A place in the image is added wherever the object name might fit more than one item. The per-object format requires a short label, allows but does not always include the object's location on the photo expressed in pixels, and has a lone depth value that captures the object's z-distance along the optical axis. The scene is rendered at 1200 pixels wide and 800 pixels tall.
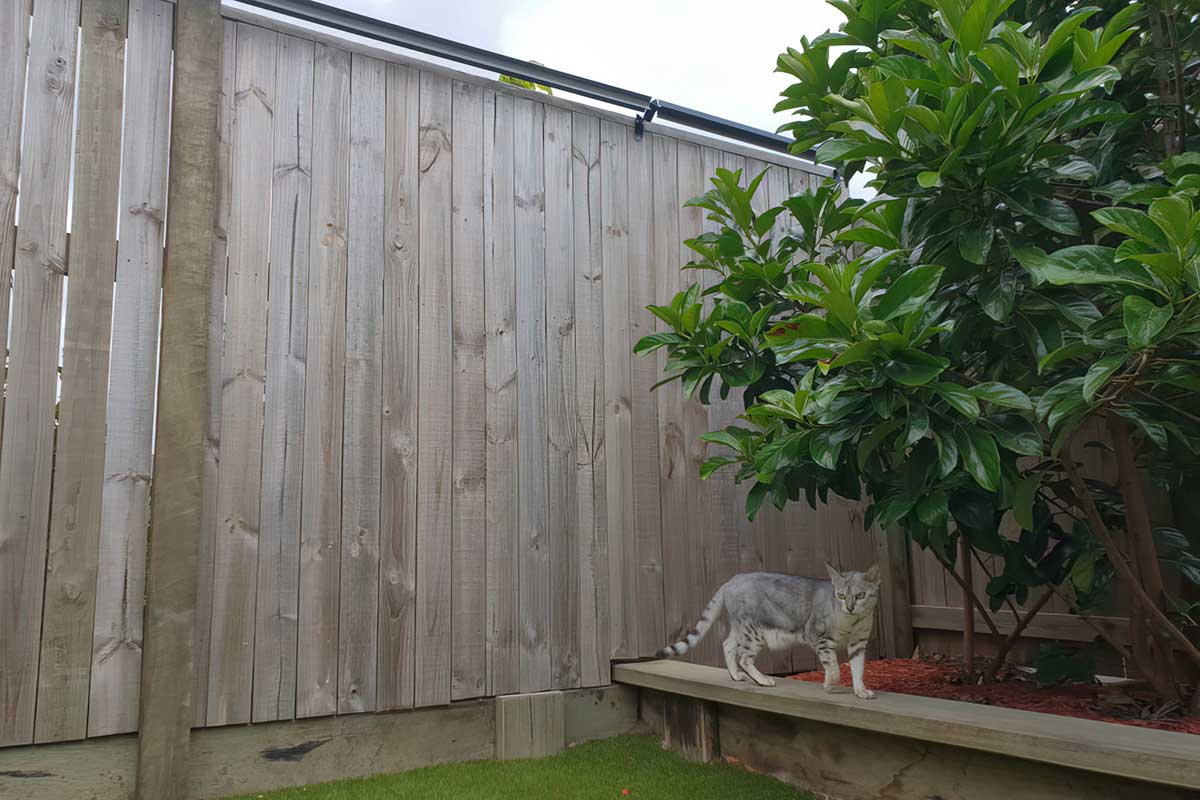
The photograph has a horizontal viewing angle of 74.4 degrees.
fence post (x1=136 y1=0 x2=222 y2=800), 2.25
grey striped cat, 2.39
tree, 1.68
